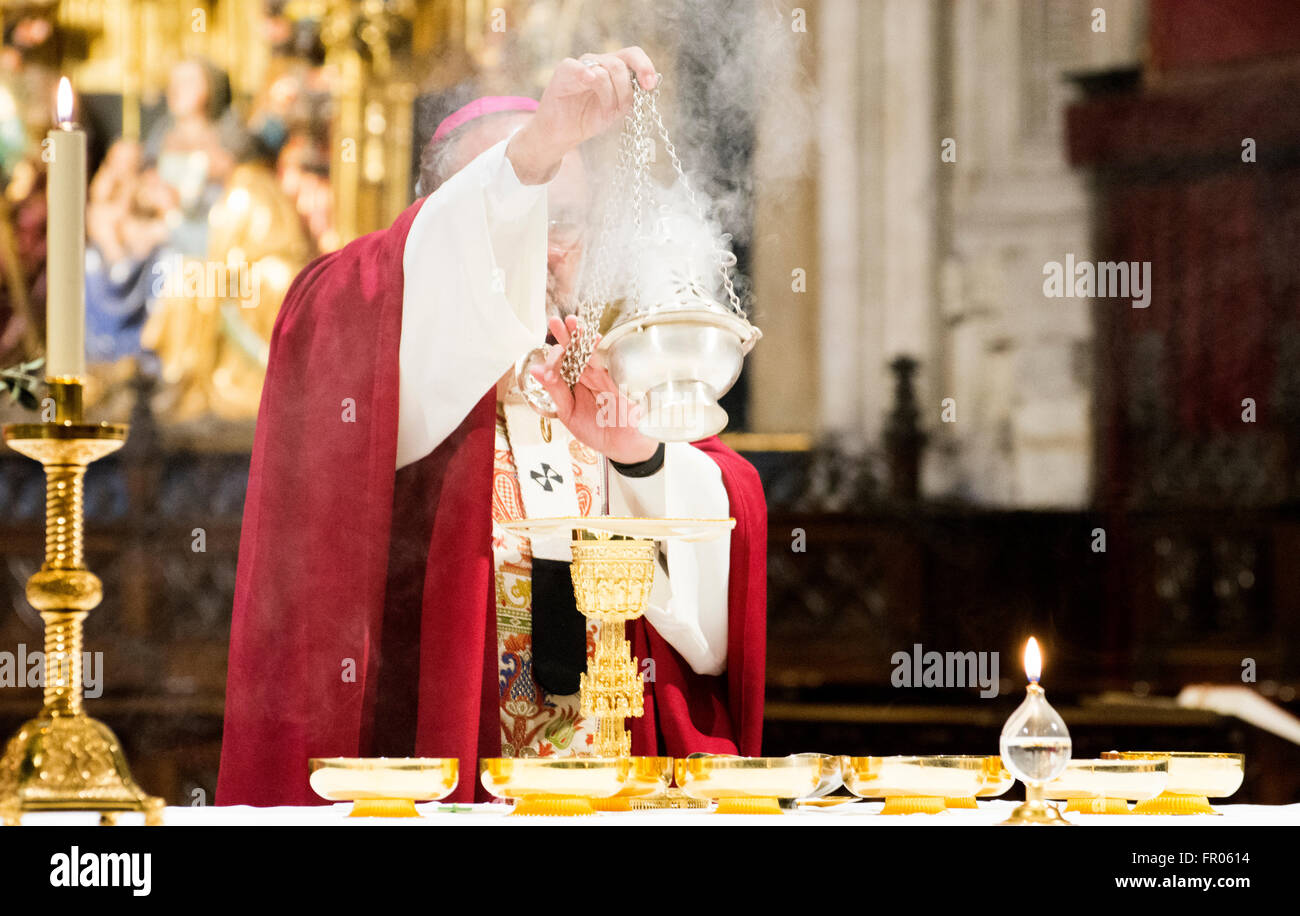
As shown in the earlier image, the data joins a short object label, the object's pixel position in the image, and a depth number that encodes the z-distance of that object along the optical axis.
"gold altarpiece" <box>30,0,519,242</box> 9.91
